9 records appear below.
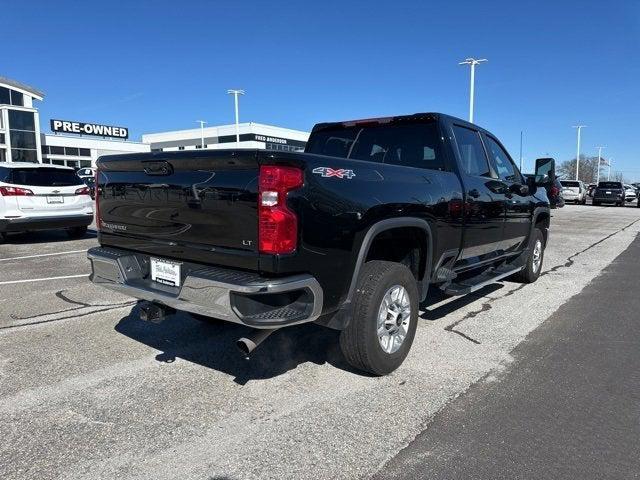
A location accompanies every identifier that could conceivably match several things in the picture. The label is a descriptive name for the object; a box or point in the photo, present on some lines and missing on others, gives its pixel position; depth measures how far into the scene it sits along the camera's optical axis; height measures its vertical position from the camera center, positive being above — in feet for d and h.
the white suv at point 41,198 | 29.84 -0.82
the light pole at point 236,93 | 167.94 +30.25
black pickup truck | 9.41 -1.12
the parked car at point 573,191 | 105.26 -2.25
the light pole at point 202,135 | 209.14 +20.55
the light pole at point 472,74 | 104.85 +22.63
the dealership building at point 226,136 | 197.16 +20.36
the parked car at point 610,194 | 103.19 -2.90
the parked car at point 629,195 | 118.32 -3.65
